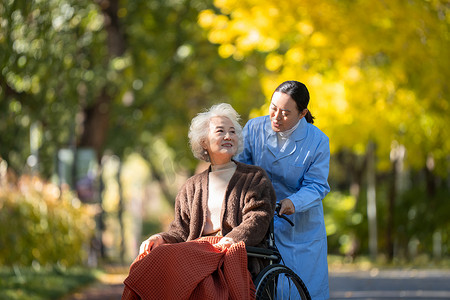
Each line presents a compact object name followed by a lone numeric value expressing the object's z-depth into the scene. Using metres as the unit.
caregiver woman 8.69
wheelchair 7.67
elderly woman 7.89
